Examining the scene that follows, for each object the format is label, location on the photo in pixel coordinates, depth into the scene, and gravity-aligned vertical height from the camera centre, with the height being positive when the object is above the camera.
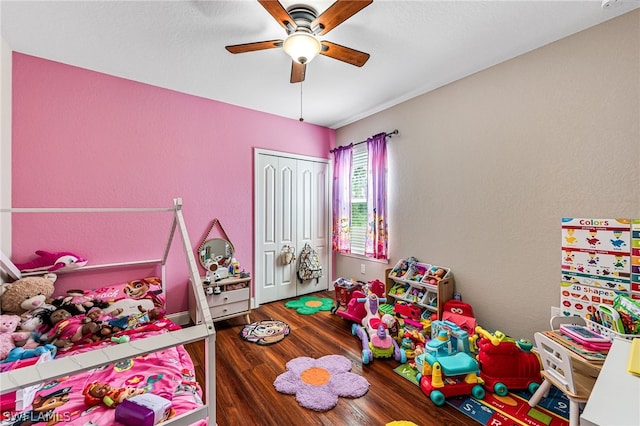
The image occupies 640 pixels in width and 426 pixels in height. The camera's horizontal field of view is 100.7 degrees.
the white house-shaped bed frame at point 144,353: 0.65 -0.41
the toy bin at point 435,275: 2.68 -0.64
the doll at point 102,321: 1.95 -0.84
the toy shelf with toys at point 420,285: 2.63 -0.78
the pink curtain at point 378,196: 3.37 +0.21
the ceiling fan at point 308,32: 1.47 +1.13
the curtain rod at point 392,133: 3.27 +0.99
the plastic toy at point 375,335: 2.28 -1.14
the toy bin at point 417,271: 2.92 -0.66
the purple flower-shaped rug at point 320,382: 1.81 -1.27
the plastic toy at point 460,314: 2.38 -0.96
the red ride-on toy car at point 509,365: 1.88 -1.10
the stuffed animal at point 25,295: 1.94 -0.62
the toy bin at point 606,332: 1.47 -0.70
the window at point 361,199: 3.38 +0.20
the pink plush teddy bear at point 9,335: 1.63 -0.79
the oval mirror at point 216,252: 3.13 -0.48
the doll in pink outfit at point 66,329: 1.85 -0.83
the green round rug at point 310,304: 3.40 -1.25
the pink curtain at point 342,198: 3.96 +0.23
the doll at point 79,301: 2.08 -0.71
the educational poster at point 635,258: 1.72 -0.29
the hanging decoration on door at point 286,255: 3.76 -0.60
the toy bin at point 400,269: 3.11 -0.66
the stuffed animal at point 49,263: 2.21 -0.43
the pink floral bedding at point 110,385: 1.16 -0.92
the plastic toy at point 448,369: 1.82 -1.11
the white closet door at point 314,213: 3.98 +0.00
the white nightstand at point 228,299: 2.82 -0.95
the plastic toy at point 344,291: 3.23 -0.96
